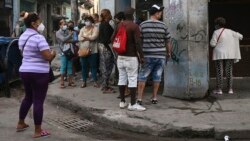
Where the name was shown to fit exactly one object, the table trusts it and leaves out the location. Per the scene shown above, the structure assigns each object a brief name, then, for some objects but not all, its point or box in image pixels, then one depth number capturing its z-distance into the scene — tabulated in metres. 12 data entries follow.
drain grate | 7.34
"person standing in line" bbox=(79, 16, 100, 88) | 10.23
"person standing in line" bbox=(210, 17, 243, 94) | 9.30
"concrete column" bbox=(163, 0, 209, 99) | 8.66
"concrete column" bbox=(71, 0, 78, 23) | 21.88
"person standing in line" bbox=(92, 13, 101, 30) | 10.77
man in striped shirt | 8.01
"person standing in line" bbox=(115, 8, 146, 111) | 7.72
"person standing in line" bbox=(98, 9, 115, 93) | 9.59
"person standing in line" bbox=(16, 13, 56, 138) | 6.48
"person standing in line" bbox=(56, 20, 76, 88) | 10.62
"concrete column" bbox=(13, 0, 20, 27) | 30.23
